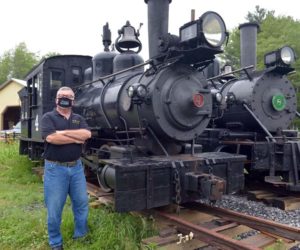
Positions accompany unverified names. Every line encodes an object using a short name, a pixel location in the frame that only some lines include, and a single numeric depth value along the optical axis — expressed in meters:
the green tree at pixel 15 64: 59.84
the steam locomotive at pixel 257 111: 7.31
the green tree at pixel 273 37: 25.35
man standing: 4.00
